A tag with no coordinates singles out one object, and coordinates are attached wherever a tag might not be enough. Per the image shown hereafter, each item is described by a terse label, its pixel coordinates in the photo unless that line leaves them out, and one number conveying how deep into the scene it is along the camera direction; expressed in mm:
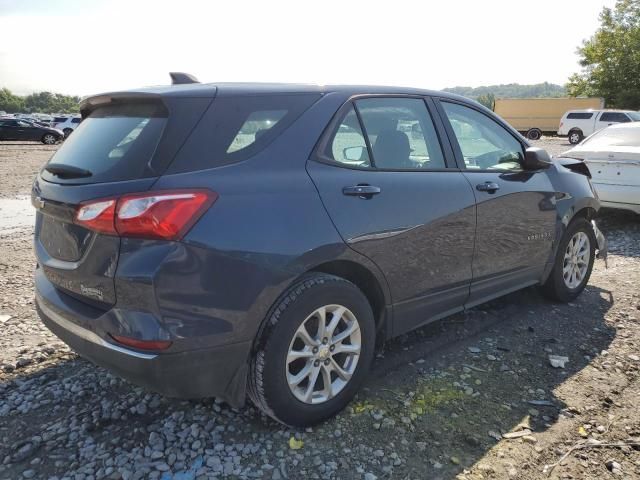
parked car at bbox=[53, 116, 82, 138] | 32094
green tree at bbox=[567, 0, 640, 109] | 39938
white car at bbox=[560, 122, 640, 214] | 6828
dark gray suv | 2229
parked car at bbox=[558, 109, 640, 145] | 28625
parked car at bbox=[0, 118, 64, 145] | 28594
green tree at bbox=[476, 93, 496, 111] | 38891
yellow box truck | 36750
